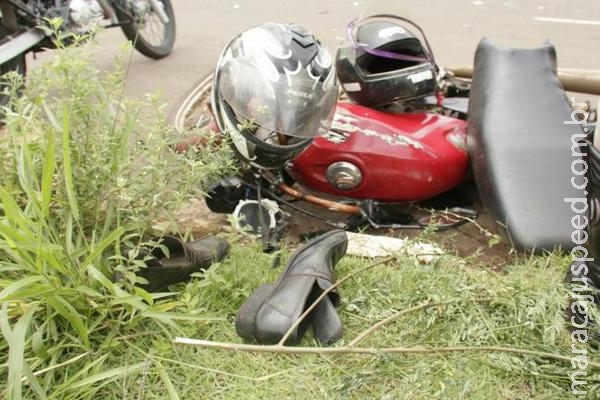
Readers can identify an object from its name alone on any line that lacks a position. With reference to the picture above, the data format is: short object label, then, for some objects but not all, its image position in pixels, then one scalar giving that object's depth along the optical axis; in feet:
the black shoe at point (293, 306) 5.79
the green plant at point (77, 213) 5.24
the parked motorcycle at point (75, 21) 12.87
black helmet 9.39
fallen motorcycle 8.38
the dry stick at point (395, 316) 5.72
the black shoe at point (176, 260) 6.28
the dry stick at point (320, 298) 5.65
